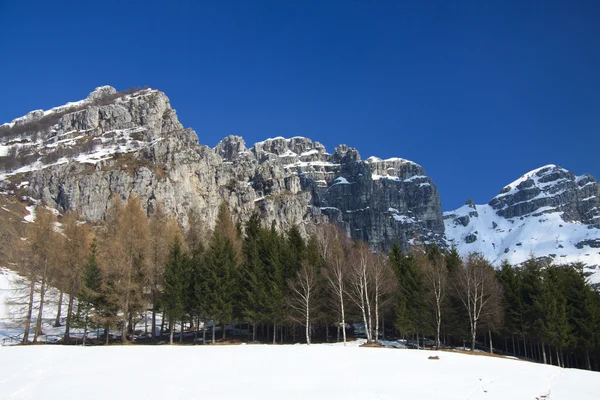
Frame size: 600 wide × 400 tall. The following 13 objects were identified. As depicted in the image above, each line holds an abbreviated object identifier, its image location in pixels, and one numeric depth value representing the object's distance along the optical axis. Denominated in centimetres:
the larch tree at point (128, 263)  3725
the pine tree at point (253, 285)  4084
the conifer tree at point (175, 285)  3944
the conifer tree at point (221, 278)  4012
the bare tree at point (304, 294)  4128
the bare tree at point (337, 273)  4194
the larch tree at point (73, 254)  4131
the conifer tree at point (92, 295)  3712
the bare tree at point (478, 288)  4259
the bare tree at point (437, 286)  4258
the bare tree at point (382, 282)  4341
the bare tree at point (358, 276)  4124
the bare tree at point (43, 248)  3869
